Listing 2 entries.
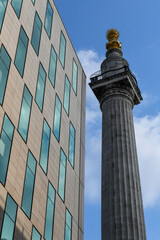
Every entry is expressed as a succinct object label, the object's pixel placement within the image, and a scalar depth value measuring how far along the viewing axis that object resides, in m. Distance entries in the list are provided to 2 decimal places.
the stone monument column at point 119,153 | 35.19
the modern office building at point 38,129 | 22.70
